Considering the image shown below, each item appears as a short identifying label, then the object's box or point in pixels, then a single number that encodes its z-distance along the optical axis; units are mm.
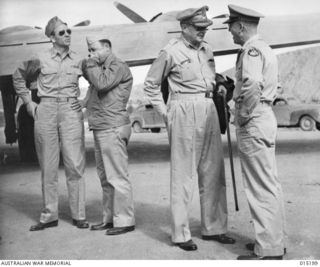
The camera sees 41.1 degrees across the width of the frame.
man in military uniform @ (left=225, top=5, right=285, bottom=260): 3305
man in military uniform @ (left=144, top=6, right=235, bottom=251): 3816
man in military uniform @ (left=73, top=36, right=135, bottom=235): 4285
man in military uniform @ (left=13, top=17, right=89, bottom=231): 4527
